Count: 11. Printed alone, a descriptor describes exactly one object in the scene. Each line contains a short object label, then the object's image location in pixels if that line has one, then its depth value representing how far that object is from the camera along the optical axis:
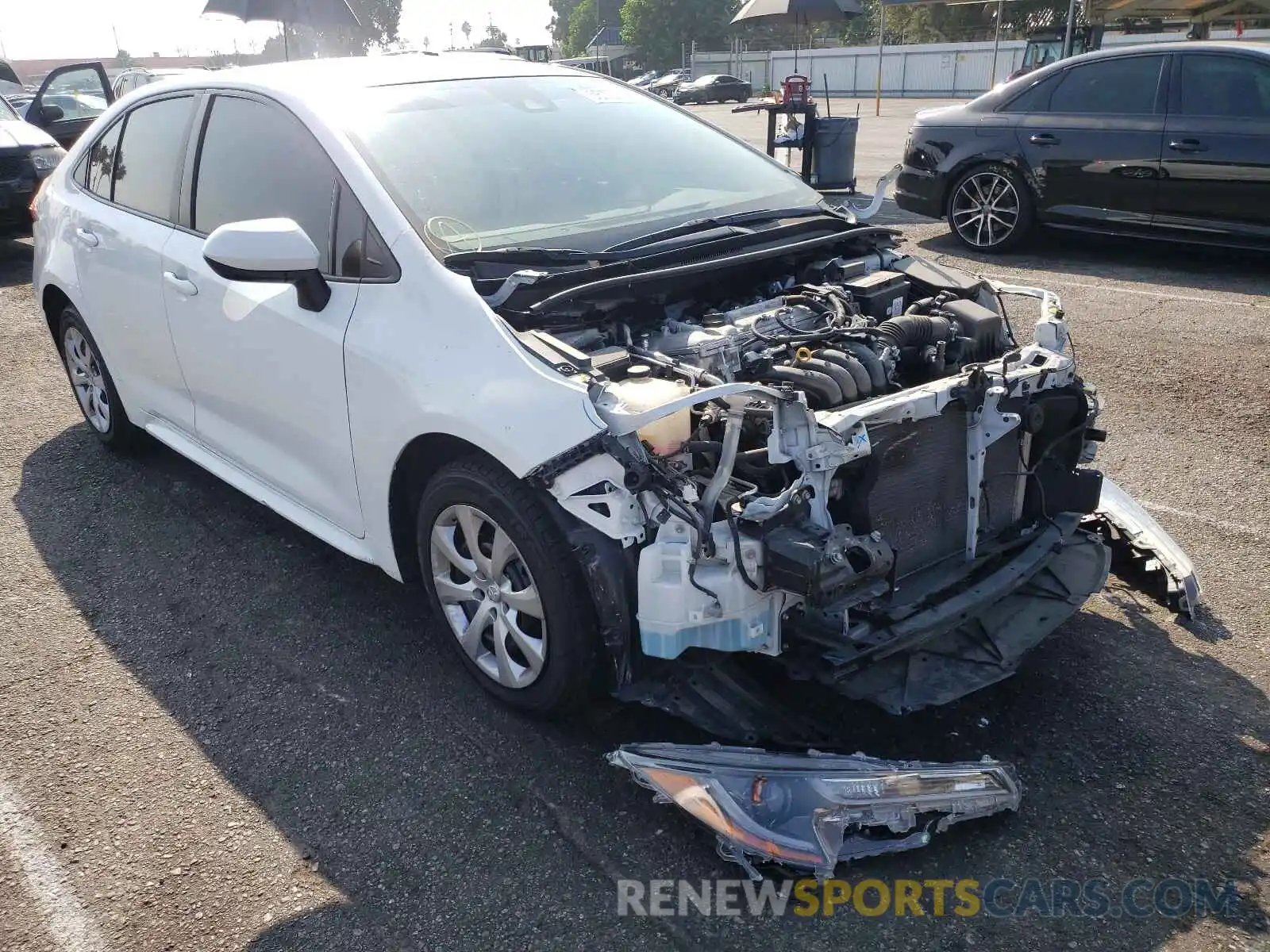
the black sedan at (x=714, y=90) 43.09
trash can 12.12
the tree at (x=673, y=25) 70.25
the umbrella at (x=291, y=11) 11.63
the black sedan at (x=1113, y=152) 7.65
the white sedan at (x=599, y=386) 2.61
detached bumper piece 3.56
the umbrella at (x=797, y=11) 15.10
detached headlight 2.43
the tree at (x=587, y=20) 88.50
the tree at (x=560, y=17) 115.09
